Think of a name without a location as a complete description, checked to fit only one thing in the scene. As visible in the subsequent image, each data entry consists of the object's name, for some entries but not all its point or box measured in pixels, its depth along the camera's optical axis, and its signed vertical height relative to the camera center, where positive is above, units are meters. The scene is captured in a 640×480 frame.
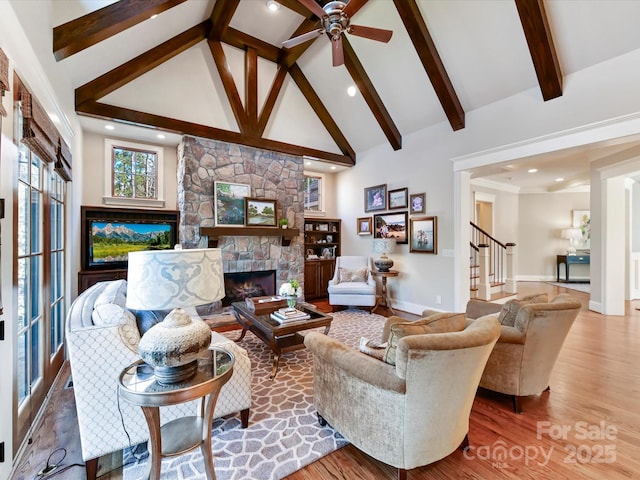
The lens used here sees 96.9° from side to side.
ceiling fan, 2.85 +2.28
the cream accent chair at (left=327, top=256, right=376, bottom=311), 5.07 -0.96
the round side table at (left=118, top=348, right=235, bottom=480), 1.28 -0.72
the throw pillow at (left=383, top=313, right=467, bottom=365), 1.53 -0.49
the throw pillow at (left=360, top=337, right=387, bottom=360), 1.70 -0.68
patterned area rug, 1.66 -1.35
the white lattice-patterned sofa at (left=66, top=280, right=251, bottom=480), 1.57 -0.82
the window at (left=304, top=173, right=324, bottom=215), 6.93 +1.16
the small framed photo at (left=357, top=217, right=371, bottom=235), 6.17 +0.31
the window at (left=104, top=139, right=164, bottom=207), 4.68 +1.14
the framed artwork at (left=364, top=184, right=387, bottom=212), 5.81 +0.88
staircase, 5.60 -0.60
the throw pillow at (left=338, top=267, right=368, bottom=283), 5.48 -0.69
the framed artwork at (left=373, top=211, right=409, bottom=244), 5.43 +0.28
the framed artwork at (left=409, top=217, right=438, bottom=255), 4.87 +0.08
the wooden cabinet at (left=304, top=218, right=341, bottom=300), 6.28 -0.32
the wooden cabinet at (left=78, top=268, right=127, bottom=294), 4.20 -0.56
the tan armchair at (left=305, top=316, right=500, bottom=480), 1.37 -0.83
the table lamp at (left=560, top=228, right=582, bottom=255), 8.02 +0.14
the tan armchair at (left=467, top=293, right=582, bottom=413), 2.09 -0.82
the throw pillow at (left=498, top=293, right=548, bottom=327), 2.22 -0.54
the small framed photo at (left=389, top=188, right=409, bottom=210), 5.38 +0.81
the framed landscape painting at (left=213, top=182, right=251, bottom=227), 4.95 +0.66
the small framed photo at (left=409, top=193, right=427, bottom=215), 5.06 +0.68
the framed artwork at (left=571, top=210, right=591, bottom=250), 8.05 +0.45
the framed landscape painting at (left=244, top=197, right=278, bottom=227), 5.21 +0.52
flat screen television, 4.41 +0.11
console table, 7.75 -0.58
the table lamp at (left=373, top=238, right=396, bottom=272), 5.30 -0.18
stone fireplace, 4.72 +0.88
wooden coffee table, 2.79 -0.91
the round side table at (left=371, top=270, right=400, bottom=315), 5.20 -0.94
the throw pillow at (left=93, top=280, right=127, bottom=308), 1.96 -0.41
